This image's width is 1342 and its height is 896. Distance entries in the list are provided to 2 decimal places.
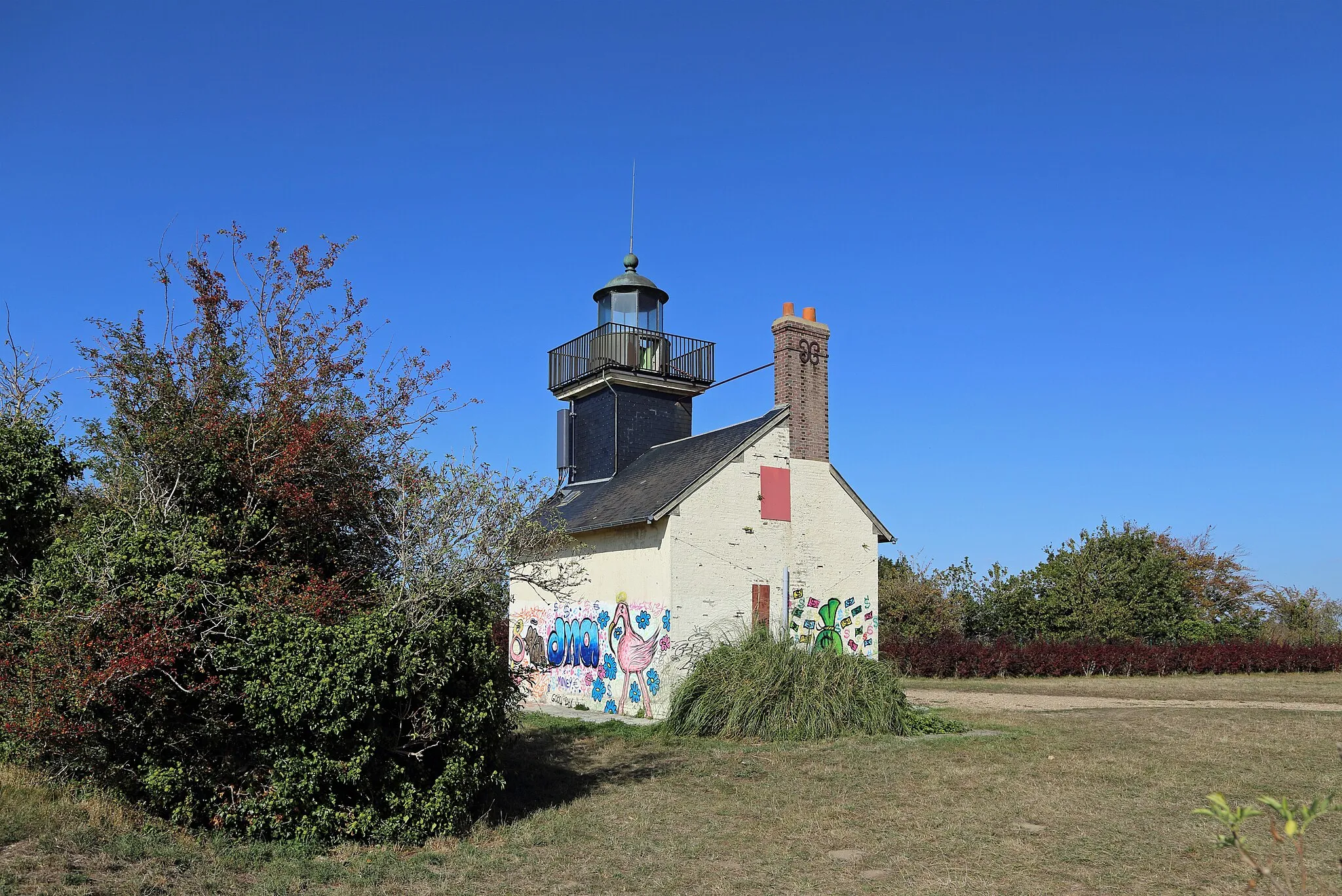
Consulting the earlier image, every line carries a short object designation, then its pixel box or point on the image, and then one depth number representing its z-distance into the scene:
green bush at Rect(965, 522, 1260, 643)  33.22
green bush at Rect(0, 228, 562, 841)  6.96
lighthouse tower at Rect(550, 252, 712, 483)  21.47
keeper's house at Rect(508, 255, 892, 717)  16.66
